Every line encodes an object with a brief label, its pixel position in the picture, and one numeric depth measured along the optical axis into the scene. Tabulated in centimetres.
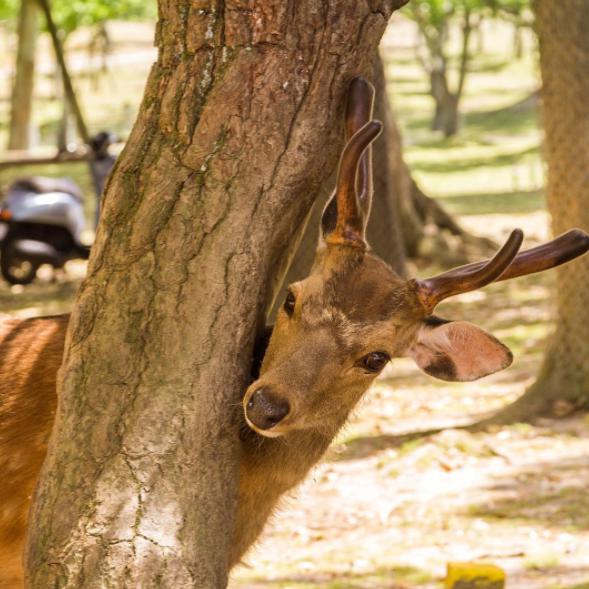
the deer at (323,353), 737
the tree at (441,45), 5519
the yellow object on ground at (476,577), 961
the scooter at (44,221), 2355
